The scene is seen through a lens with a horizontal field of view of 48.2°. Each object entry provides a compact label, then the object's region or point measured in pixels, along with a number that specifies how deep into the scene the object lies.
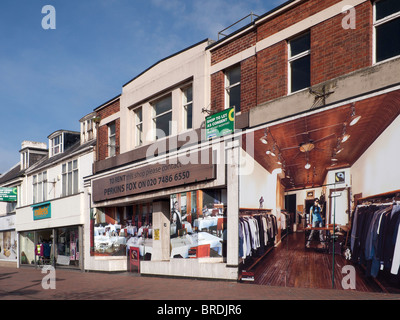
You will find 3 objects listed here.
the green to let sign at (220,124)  14.87
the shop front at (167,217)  14.92
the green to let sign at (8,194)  32.03
